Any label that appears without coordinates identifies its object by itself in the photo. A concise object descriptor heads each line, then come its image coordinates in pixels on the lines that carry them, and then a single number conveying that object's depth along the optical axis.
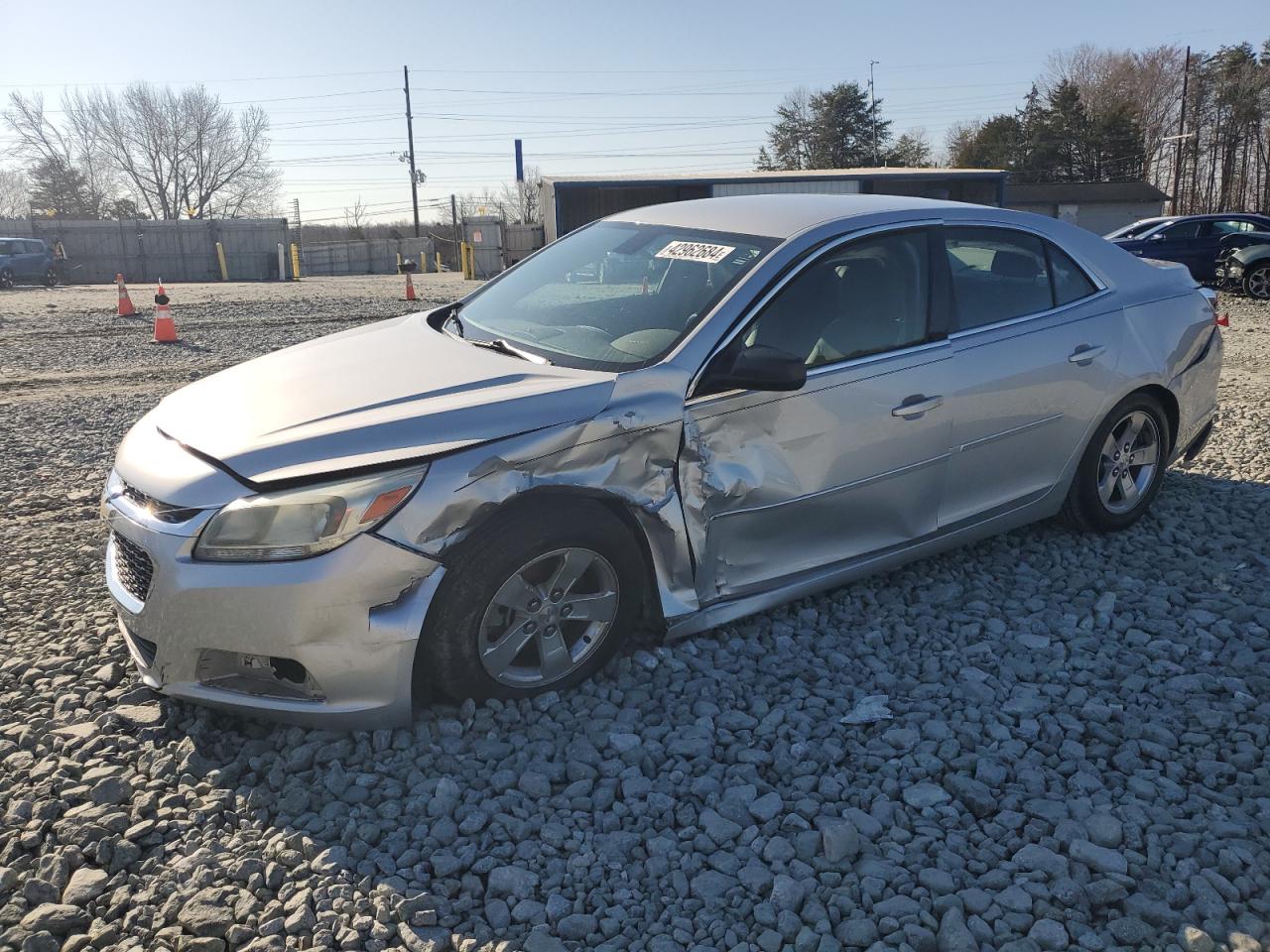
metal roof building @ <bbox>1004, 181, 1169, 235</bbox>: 51.09
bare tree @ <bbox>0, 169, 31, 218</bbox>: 79.88
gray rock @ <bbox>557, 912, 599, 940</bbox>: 2.49
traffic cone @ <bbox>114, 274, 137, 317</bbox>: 18.00
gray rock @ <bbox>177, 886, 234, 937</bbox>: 2.48
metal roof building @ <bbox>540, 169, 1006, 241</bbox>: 31.28
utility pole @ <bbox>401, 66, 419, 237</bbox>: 60.28
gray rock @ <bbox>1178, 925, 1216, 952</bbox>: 2.39
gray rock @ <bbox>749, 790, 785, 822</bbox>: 2.90
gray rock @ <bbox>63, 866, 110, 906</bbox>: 2.60
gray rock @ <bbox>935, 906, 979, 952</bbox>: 2.41
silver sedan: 3.03
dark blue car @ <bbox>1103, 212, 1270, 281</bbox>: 19.83
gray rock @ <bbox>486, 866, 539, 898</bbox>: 2.62
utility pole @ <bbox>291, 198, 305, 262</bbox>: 52.13
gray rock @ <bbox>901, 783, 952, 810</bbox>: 2.96
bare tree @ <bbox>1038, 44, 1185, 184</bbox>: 64.50
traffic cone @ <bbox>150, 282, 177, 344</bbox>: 13.98
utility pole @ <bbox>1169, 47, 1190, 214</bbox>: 49.42
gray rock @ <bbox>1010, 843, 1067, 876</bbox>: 2.66
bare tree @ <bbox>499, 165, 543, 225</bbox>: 44.09
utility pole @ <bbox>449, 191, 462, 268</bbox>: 49.06
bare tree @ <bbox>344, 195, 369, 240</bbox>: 66.55
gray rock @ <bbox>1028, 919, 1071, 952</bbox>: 2.42
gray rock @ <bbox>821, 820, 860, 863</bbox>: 2.73
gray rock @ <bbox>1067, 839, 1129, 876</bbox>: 2.65
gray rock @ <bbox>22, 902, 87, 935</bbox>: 2.50
